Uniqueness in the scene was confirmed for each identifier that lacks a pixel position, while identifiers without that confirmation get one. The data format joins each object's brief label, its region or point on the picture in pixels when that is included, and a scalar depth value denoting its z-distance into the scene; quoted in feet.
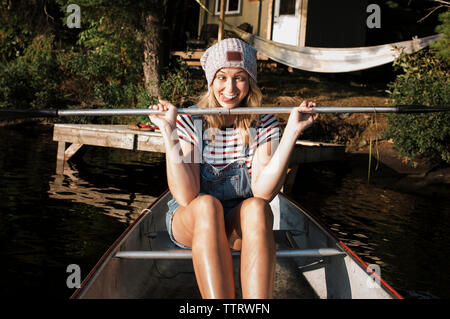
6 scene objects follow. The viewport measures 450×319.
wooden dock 22.90
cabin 47.09
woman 8.02
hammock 32.91
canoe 8.78
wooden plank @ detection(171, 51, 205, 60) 39.59
